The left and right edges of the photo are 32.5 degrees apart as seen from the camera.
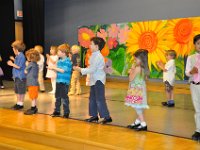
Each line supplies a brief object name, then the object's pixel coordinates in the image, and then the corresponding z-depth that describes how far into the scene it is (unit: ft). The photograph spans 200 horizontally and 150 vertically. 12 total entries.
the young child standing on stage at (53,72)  25.94
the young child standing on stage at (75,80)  24.69
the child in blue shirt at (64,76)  17.06
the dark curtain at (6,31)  36.55
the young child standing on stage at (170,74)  21.40
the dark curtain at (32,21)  37.68
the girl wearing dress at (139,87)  14.58
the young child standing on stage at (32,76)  18.30
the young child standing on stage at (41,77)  27.32
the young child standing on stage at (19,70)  19.06
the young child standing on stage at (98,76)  15.71
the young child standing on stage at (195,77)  13.08
